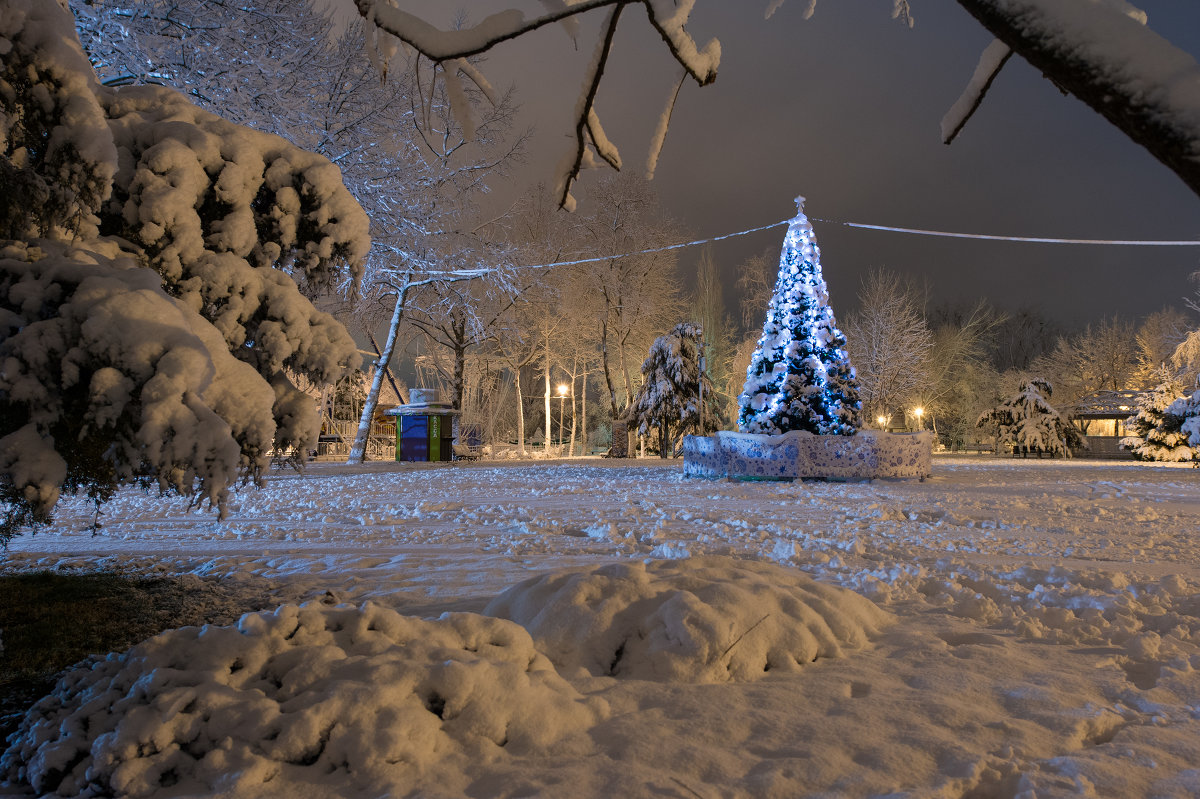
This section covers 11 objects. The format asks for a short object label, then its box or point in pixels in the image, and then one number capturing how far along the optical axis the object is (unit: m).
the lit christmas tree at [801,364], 15.59
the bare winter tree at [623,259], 29.36
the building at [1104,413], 38.22
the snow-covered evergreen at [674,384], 25.16
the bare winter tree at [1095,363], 48.53
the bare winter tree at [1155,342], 43.47
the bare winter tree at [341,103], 8.38
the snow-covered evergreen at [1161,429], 25.33
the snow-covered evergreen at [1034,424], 30.67
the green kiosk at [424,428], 20.31
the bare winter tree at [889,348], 38.06
